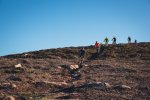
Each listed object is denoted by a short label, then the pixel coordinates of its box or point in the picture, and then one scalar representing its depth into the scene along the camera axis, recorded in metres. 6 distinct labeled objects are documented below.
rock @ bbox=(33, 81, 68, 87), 28.58
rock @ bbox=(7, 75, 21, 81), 31.17
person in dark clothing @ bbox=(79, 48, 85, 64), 44.56
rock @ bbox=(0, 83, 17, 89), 27.80
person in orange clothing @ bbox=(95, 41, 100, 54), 49.42
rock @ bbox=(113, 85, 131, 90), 25.88
